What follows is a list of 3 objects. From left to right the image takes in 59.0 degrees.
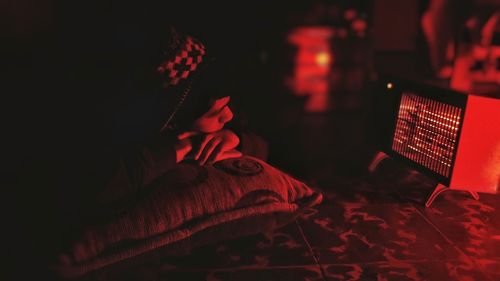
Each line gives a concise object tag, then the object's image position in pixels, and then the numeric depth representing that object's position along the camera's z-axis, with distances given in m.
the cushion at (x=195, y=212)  1.57
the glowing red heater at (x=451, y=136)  2.09
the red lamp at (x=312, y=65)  3.39
